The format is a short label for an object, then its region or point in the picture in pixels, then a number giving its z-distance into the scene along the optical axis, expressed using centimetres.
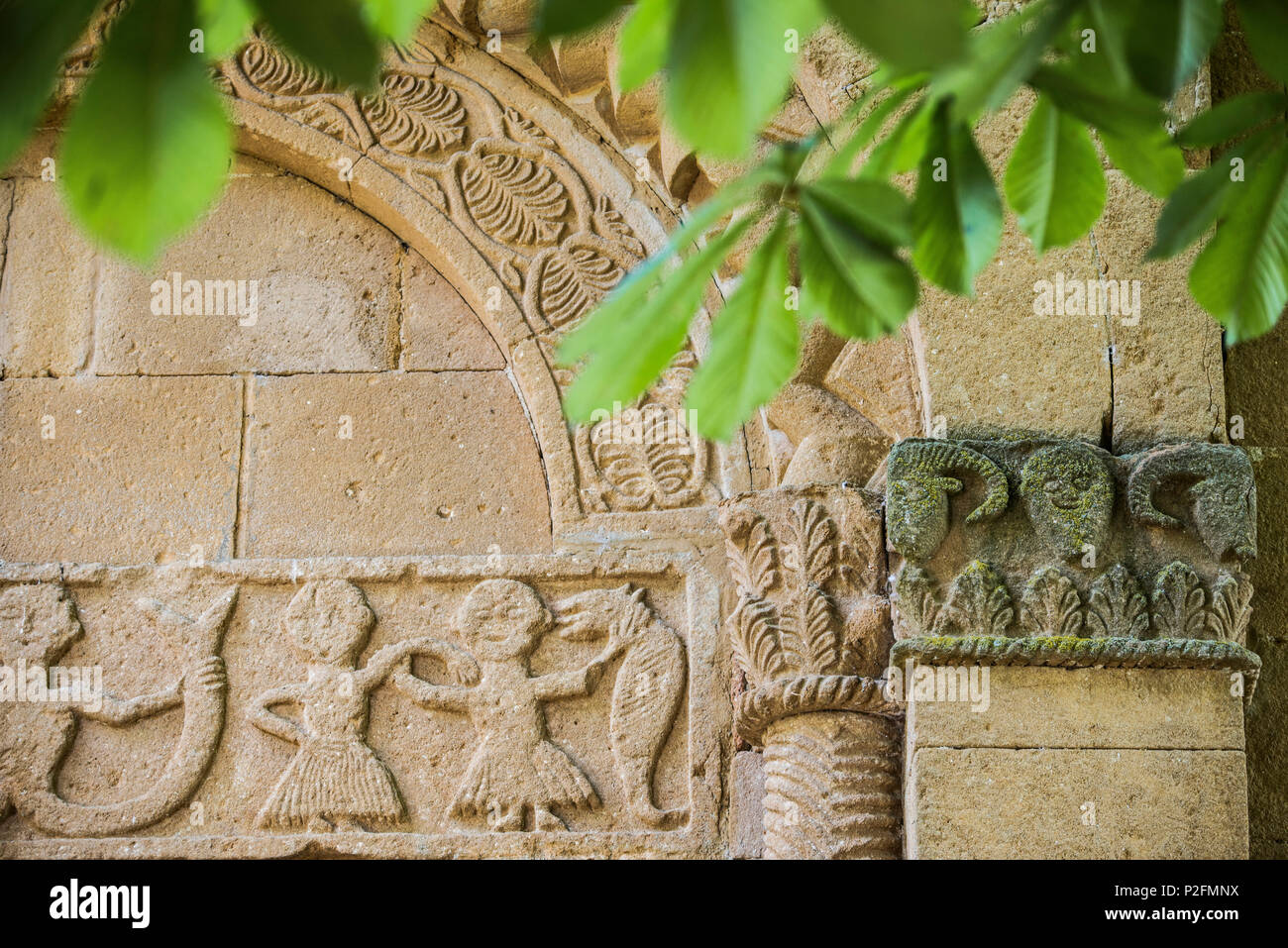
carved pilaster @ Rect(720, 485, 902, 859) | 574
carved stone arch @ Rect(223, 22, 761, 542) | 611
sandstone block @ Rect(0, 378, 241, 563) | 614
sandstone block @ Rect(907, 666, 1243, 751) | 564
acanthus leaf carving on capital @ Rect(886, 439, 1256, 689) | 567
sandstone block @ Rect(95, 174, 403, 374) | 622
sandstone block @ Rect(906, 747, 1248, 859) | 559
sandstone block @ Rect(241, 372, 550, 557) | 611
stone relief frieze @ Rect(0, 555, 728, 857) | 594
